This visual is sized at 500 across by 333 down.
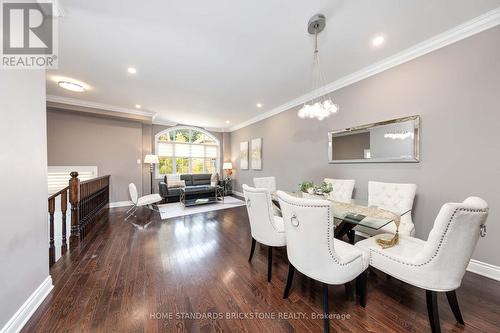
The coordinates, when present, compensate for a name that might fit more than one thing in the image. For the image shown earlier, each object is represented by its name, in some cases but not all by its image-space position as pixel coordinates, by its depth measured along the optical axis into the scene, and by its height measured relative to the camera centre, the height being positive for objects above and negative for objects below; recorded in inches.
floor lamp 212.2 +6.1
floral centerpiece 90.4 -14.0
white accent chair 152.2 -33.8
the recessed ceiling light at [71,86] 129.6 +61.5
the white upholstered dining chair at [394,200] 80.9 -19.6
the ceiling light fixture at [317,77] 73.8 +62.4
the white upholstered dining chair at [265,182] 141.6 -15.8
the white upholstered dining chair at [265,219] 70.7 -24.0
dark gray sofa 207.3 -32.6
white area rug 166.6 -49.0
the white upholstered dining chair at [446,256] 41.4 -24.7
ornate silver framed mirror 93.4 +14.0
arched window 251.8 +20.8
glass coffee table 192.5 -41.6
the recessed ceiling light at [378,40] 84.4 +63.8
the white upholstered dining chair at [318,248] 47.8 -25.7
